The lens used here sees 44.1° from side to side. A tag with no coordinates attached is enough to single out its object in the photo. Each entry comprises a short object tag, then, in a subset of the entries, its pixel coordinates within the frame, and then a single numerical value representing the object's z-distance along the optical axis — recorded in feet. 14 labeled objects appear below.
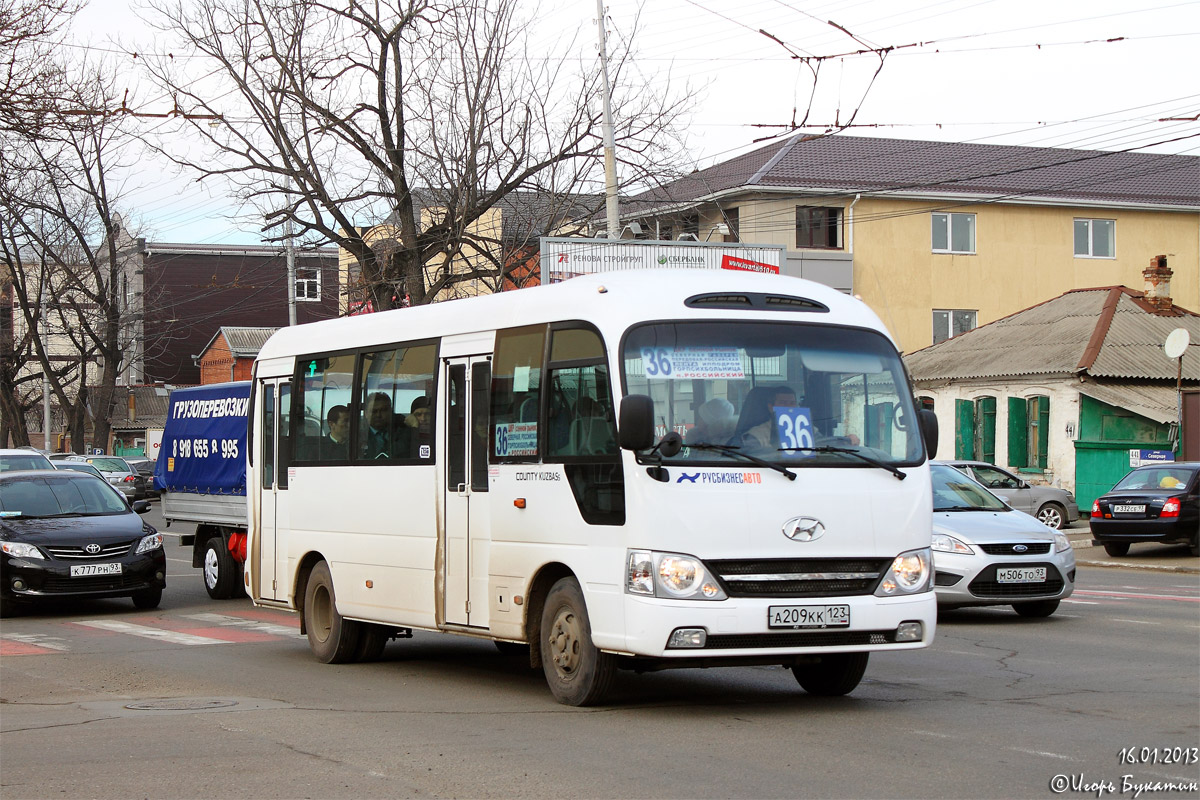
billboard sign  81.51
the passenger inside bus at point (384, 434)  38.29
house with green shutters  114.83
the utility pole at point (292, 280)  139.74
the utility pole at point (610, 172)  89.15
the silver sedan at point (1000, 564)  48.62
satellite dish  97.14
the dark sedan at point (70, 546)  55.88
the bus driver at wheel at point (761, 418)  30.04
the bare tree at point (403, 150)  104.53
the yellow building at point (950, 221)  155.12
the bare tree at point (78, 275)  162.81
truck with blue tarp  62.85
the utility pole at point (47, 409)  218.59
